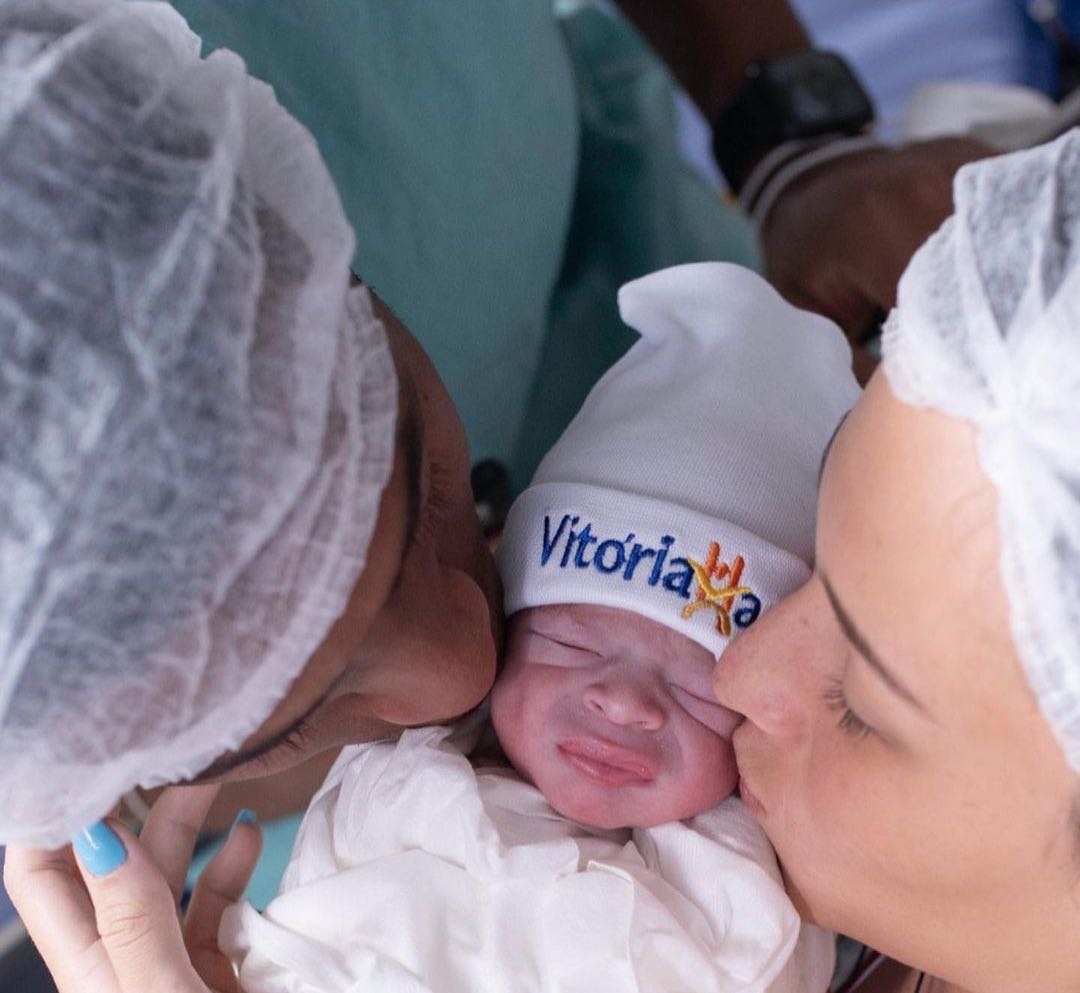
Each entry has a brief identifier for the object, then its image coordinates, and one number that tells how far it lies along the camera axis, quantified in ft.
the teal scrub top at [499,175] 2.56
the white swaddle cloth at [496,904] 2.36
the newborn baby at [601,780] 2.38
